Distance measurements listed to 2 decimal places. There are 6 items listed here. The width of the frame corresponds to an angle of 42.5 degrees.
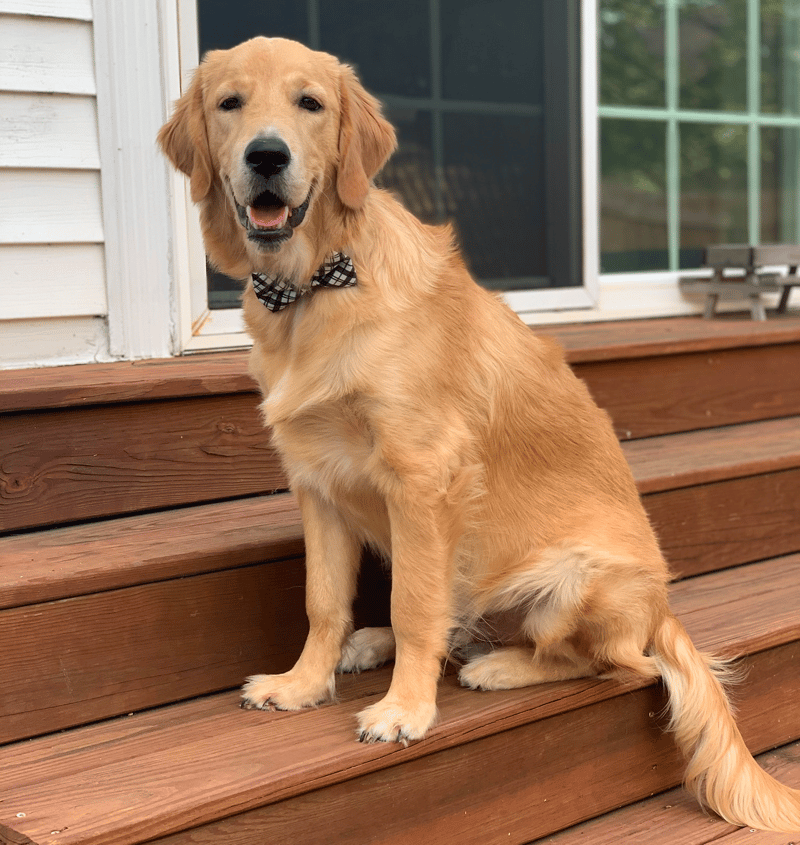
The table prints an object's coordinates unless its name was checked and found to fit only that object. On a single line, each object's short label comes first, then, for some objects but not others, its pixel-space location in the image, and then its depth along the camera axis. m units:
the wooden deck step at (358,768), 1.56
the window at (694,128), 4.14
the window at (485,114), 3.34
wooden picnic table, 3.93
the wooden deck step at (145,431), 2.22
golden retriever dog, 1.85
